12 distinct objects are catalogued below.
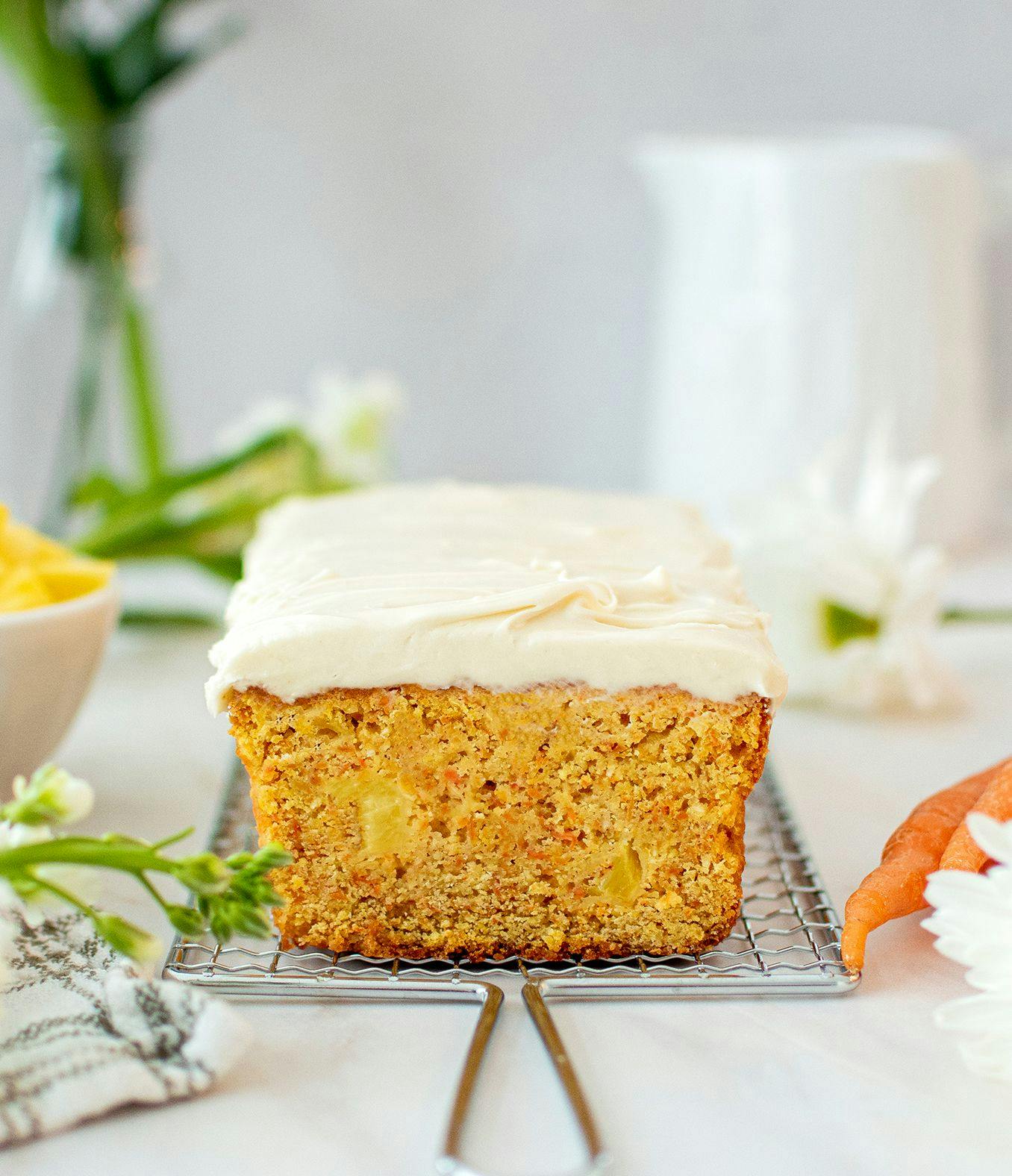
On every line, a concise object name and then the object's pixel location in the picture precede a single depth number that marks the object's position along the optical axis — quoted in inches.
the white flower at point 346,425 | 36.8
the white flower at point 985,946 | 23.3
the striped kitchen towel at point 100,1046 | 22.7
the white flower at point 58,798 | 22.9
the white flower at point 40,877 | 22.9
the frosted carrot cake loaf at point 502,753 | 24.3
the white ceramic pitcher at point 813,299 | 35.2
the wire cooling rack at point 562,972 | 24.2
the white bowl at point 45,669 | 26.9
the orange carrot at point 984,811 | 25.3
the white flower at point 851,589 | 30.7
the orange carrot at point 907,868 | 24.6
